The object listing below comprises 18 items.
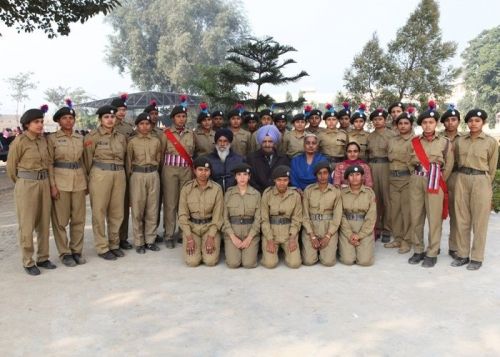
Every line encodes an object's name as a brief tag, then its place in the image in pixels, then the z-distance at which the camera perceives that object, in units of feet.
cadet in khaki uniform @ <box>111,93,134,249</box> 17.87
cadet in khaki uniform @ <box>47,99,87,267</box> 15.03
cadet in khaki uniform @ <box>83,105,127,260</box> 16.08
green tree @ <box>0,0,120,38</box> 29.63
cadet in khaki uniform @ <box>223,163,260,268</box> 15.30
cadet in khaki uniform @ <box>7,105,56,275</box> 14.12
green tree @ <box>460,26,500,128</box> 136.67
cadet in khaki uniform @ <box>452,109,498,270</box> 14.83
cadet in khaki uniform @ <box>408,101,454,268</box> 15.49
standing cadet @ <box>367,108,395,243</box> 18.54
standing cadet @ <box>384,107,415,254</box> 17.24
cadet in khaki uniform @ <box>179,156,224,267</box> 15.51
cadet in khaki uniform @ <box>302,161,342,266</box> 15.52
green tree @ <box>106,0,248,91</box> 122.52
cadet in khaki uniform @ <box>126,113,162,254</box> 17.02
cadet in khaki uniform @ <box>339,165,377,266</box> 15.61
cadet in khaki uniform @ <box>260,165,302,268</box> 15.17
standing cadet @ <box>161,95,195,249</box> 17.97
